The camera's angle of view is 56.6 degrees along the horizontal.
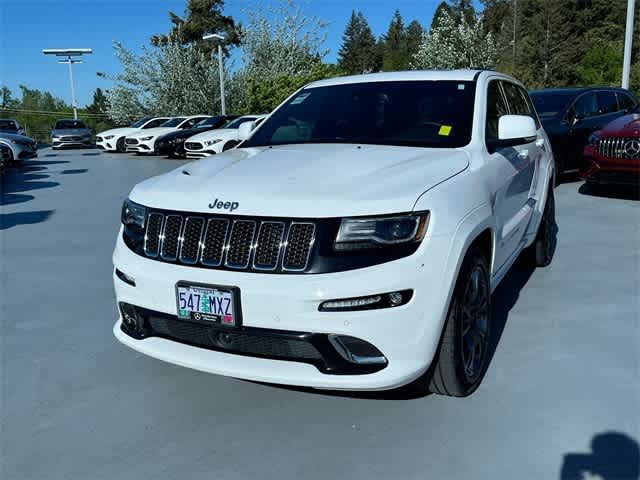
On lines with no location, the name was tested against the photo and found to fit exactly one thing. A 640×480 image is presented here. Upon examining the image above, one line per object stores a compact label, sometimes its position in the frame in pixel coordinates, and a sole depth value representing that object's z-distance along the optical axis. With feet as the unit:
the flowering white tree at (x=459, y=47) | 127.34
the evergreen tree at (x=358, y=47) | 325.01
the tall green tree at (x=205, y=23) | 176.04
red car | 25.98
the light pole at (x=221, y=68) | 87.56
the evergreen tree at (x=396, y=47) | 299.58
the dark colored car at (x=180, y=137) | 61.98
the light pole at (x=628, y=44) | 53.53
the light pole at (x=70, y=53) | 136.87
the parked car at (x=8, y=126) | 82.69
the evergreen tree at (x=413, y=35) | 307.99
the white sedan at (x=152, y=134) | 69.53
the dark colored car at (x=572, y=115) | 31.01
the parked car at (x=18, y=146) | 51.29
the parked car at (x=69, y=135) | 87.61
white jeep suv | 8.14
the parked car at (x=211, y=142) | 54.80
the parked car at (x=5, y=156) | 48.04
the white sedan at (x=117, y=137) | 75.10
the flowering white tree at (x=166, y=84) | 112.06
